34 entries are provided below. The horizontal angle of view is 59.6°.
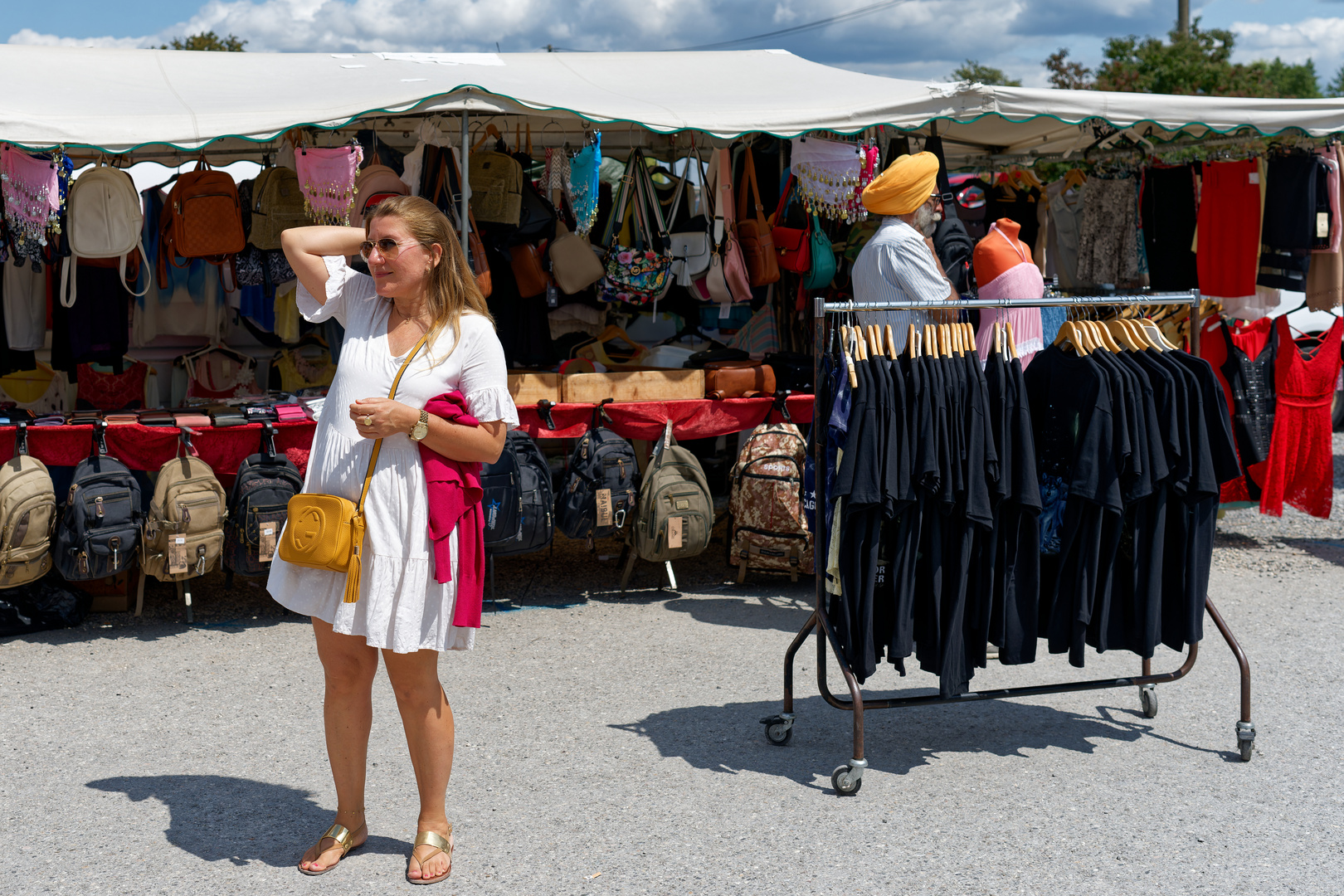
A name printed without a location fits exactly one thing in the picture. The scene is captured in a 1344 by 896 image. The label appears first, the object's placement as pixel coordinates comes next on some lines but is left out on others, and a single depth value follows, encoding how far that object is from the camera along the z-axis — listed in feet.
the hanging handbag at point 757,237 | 22.76
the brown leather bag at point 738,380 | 20.15
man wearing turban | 15.29
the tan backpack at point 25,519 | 15.99
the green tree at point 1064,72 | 95.81
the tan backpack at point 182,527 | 16.65
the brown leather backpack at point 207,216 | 21.35
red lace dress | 21.80
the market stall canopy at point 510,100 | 17.61
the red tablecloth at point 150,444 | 17.03
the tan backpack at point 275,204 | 21.02
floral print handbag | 22.63
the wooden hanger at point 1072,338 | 12.25
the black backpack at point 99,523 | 16.34
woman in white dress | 9.31
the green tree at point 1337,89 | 167.22
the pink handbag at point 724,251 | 22.75
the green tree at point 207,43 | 80.07
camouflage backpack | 19.01
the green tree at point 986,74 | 89.61
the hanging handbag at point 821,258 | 22.36
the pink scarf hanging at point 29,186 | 17.65
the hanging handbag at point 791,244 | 22.39
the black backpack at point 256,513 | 16.83
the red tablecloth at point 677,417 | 19.45
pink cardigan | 9.35
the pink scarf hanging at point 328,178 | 19.01
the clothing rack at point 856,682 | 11.63
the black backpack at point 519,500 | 17.76
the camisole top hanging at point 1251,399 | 21.72
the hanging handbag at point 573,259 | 22.91
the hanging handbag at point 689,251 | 22.88
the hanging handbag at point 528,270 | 23.13
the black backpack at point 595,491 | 18.66
